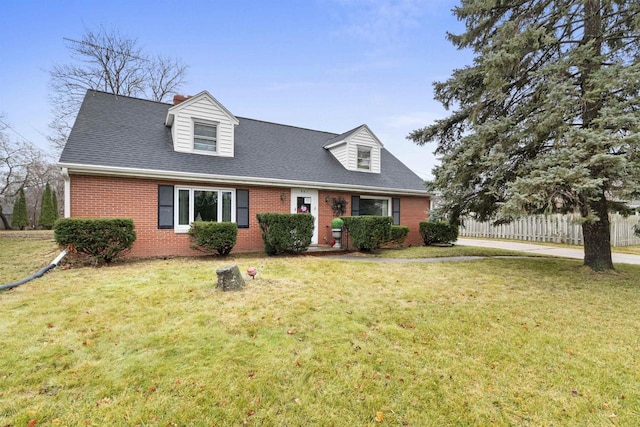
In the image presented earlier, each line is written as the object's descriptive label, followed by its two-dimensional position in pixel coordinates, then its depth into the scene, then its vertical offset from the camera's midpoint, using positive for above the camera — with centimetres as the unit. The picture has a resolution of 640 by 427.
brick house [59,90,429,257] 873 +154
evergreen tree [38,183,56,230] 2334 +67
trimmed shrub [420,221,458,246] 1367 -68
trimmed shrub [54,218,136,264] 705 -43
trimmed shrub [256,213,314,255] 948 -44
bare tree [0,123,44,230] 2120 +411
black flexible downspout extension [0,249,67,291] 522 -116
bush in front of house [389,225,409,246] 1210 -68
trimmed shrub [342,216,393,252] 1053 -48
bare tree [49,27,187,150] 1761 +906
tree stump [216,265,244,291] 514 -108
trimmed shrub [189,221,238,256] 876 -51
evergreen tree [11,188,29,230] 2423 +36
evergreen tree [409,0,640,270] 571 +243
